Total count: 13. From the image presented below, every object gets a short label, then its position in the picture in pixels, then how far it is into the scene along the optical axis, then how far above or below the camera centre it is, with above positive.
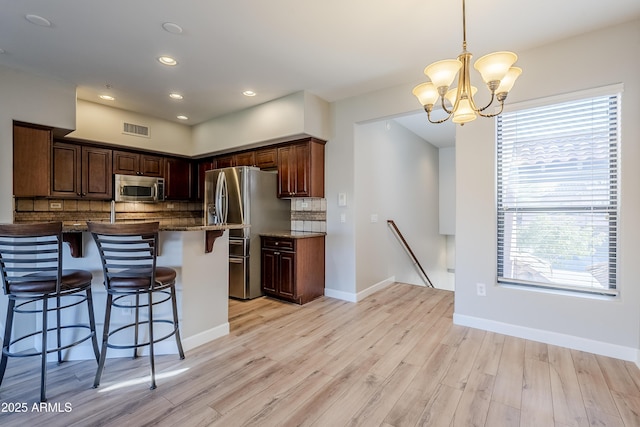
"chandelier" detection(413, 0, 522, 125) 1.69 +0.82
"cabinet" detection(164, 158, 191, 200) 5.26 +0.59
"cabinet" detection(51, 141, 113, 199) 4.07 +0.57
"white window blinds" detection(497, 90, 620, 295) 2.57 +0.16
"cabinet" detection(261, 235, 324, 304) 3.85 -0.74
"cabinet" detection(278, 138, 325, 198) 4.09 +0.60
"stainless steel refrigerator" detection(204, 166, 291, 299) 4.03 +0.00
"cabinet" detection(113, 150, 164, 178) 4.64 +0.78
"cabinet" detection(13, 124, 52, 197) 3.27 +0.56
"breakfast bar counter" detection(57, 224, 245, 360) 2.47 -0.57
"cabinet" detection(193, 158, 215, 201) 5.58 +0.61
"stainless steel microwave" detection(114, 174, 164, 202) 4.62 +0.38
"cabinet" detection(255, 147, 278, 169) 4.44 +0.82
